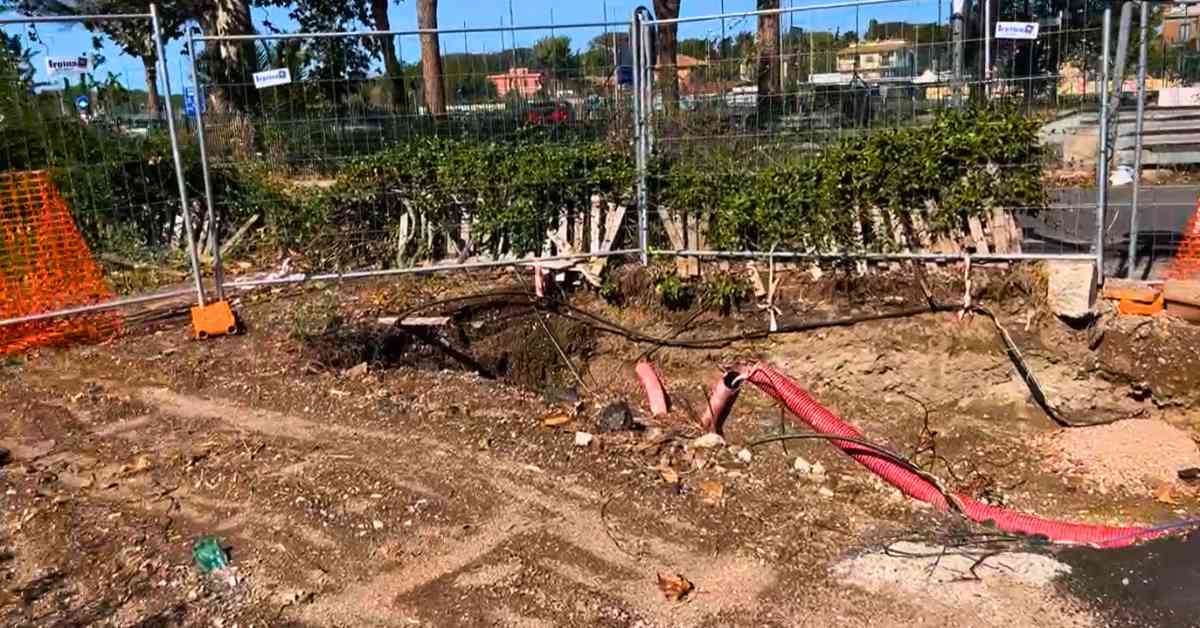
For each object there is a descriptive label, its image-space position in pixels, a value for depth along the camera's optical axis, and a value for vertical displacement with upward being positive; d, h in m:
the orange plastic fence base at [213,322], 7.51 -1.41
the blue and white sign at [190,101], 7.77 +0.40
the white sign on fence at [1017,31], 6.98 +0.50
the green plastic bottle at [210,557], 4.25 -1.87
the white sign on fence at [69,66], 7.73 +0.73
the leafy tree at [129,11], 18.48 +2.73
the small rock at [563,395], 7.21 -2.22
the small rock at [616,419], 6.11 -1.95
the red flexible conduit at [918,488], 4.93 -2.26
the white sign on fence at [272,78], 7.82 +0.53
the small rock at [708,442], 5.64 -1.98
